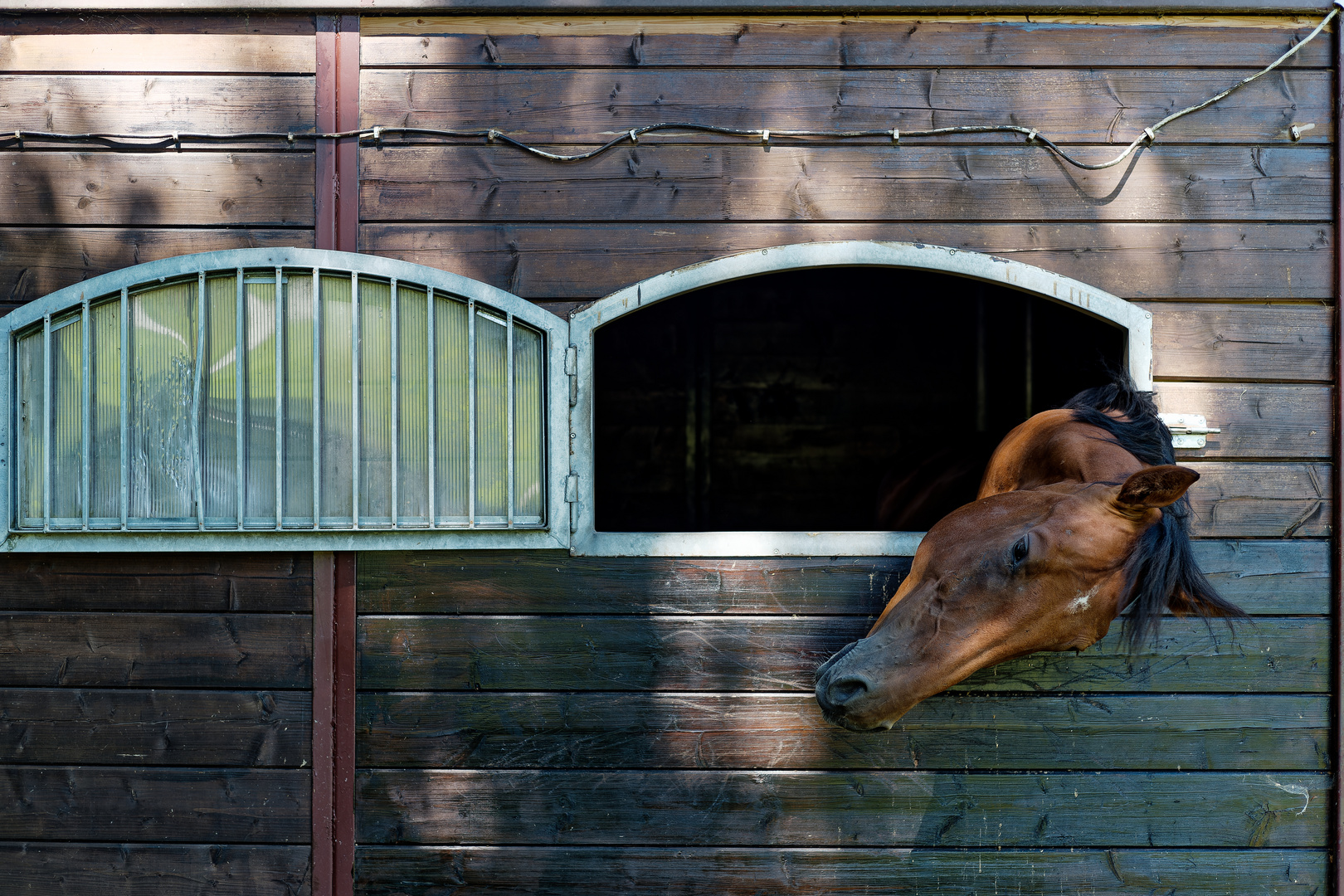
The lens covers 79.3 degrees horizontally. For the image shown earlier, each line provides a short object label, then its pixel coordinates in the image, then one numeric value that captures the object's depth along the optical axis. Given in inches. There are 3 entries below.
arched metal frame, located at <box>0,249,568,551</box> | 74.6
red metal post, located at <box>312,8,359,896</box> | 75.4
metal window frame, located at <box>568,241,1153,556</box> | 75.2
